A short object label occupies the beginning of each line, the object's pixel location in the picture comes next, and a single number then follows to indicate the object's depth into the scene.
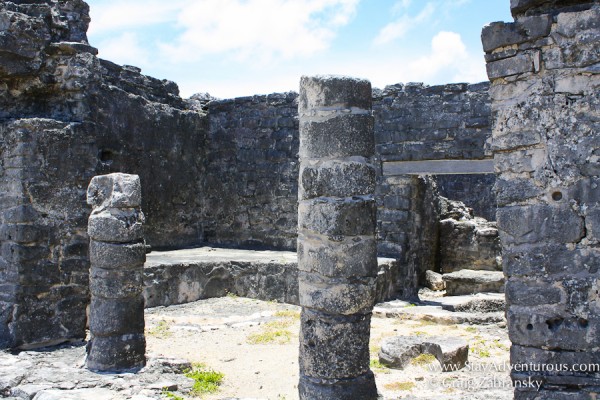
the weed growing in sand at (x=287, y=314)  9.57
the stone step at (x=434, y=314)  8.96
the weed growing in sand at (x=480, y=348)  7.19
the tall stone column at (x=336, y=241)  5.11
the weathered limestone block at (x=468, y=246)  12.89
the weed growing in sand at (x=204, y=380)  5.97
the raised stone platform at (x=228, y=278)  9.97
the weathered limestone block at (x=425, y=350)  6.62
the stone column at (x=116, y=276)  6.27
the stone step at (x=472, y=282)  10.89
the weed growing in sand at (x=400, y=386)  5.98
